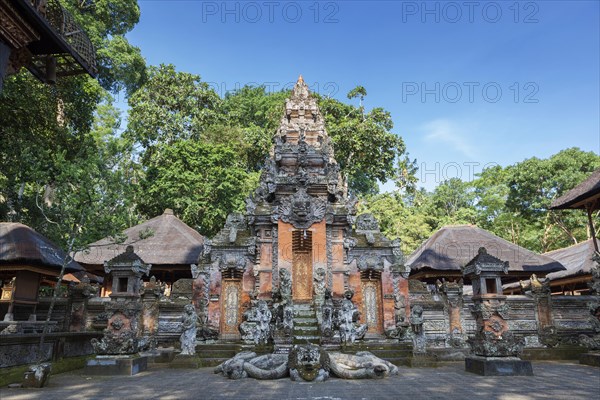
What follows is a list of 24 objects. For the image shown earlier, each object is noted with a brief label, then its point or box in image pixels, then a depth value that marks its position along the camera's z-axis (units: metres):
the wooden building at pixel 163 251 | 19.44
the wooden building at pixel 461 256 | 19.59
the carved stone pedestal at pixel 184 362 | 10.88
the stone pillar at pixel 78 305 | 13.27
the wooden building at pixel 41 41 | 7.00
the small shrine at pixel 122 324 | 9.39
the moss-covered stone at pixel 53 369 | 7.71
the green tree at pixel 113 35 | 25.54
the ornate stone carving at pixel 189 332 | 11.37
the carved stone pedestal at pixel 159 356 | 11.71
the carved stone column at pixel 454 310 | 14.23
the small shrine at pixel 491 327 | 9.35
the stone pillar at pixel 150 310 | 13.55
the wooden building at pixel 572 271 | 19.91
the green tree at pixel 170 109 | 31.31
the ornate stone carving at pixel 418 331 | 11.45
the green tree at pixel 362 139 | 30.39
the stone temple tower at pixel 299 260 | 13.71
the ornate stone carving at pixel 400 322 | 13.10
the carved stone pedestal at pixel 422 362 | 11.13
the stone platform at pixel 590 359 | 11.18
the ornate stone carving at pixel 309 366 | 8.57
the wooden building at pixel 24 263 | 14.45
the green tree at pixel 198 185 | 25.60
